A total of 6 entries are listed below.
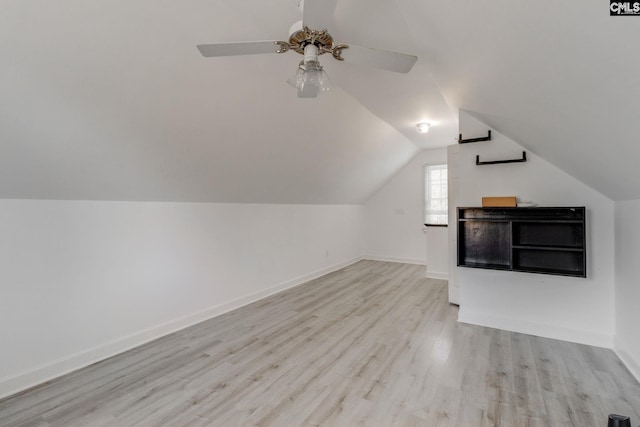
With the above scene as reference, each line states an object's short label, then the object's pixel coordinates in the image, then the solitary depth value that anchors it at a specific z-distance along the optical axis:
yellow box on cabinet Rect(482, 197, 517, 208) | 2.95
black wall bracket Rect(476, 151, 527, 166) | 2.96
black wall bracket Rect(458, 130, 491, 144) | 3.13
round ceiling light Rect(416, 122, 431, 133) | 4.17
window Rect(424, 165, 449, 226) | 6.20
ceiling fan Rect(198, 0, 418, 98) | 1.36
